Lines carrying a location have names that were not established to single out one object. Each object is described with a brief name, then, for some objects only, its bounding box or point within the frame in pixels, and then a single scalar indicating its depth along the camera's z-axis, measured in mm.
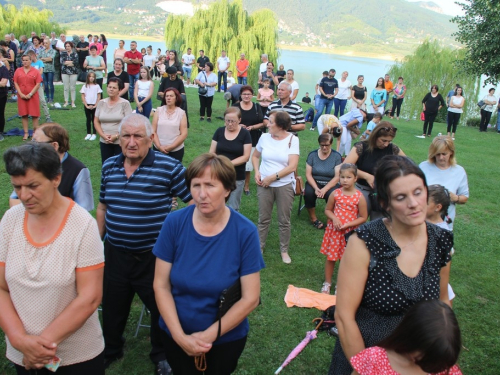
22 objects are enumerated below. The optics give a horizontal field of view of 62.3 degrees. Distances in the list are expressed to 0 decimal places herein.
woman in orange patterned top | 2156
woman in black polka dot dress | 2107
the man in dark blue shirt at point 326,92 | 15039
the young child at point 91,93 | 10124
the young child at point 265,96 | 9586
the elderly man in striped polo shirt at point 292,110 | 7303
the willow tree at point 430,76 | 26219
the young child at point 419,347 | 1804
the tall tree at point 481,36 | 15930
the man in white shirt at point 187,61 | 20870
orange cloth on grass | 4734
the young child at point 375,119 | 9477
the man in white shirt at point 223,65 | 19484
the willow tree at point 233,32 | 24625
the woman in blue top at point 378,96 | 15984
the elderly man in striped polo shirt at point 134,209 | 3201
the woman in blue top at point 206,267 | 2355
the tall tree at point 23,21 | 23144
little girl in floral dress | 5035
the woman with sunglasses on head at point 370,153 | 4816
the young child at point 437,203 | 3789
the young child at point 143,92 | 10749
